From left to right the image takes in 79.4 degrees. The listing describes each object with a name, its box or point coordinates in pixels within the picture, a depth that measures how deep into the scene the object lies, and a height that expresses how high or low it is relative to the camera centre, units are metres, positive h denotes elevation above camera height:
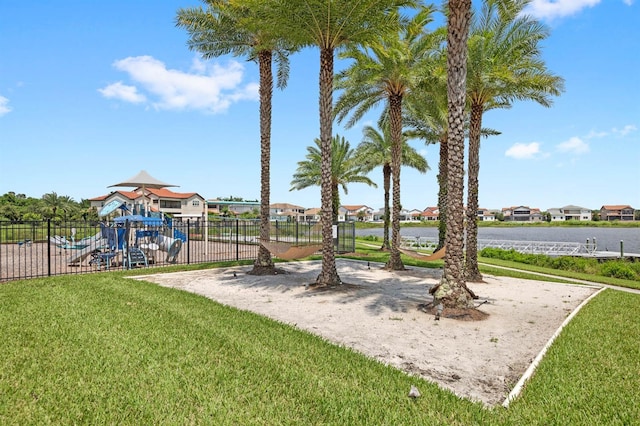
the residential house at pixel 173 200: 59.83 +3.27
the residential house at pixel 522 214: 133.25 +0.76
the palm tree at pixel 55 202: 51.78 +2.61
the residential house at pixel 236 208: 82.85 +2.61
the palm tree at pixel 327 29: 9.76 +5.18
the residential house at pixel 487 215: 136.88 +0.56
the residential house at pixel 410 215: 141.18 +0.82
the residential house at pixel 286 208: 113.00 +3.05
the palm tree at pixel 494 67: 11.89 +4.62
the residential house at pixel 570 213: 133.38 +1.01
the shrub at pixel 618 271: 15.85 -2.34
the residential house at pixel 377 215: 146.88 +0.99
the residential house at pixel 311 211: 101.84 +1.94
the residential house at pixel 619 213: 119.88 +0.81
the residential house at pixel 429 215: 133.55 +0.76
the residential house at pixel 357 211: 114.16 +2.16
